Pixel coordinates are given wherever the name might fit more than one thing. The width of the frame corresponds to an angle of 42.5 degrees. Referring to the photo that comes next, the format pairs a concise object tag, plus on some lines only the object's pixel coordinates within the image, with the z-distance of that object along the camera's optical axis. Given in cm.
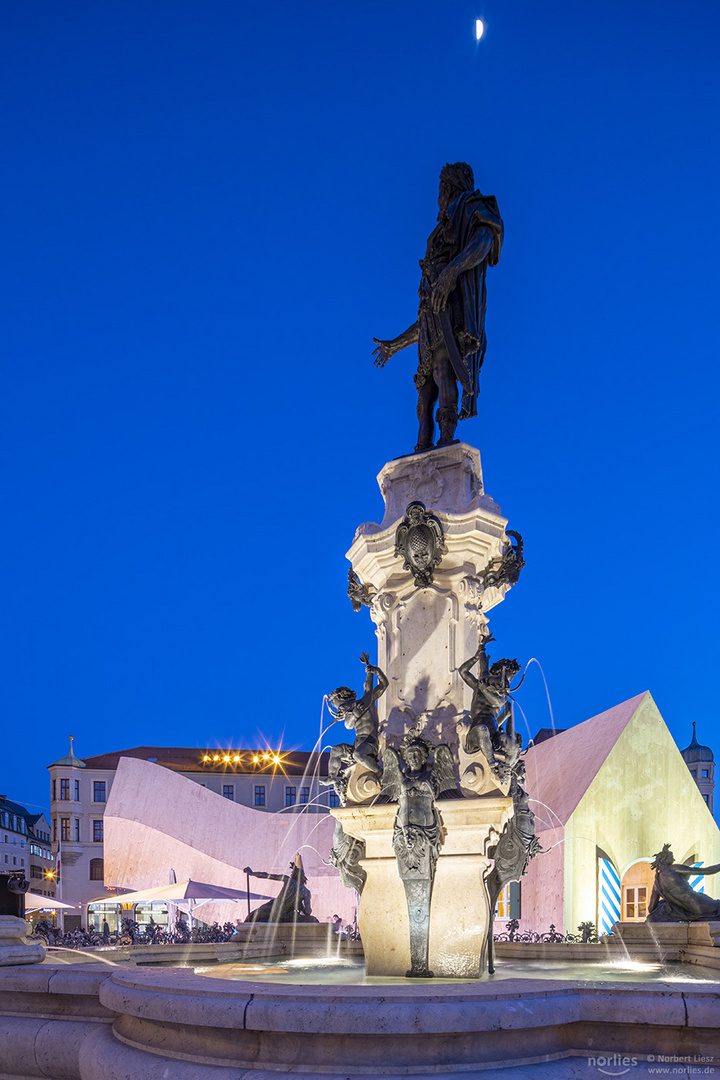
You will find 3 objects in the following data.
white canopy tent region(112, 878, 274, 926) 2278
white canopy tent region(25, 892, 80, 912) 2673
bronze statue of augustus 908
